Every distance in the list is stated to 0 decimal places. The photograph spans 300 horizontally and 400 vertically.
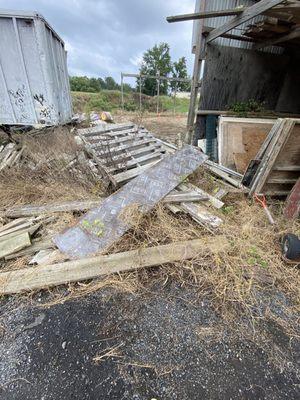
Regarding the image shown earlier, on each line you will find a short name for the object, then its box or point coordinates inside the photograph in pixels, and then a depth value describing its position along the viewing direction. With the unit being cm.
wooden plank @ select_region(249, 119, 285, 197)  311
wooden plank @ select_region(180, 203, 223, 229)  272
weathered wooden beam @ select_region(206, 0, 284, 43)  306
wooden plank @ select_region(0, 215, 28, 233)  259
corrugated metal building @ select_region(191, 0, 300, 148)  466
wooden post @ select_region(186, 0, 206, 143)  448
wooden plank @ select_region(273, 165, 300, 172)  325
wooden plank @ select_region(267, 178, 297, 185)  335
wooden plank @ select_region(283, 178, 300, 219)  294
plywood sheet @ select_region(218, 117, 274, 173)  439
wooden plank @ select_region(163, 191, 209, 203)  302
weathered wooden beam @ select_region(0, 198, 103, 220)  285
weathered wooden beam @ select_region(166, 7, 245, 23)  345
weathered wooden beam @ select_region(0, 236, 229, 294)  204
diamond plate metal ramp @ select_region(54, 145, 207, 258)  242
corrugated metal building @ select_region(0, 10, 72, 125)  346
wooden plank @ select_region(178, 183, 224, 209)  309
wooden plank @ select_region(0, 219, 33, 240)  251
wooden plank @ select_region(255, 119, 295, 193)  300
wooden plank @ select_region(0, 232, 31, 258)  232
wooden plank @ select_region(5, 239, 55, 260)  233
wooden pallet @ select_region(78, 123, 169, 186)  359
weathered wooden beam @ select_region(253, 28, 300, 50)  430
